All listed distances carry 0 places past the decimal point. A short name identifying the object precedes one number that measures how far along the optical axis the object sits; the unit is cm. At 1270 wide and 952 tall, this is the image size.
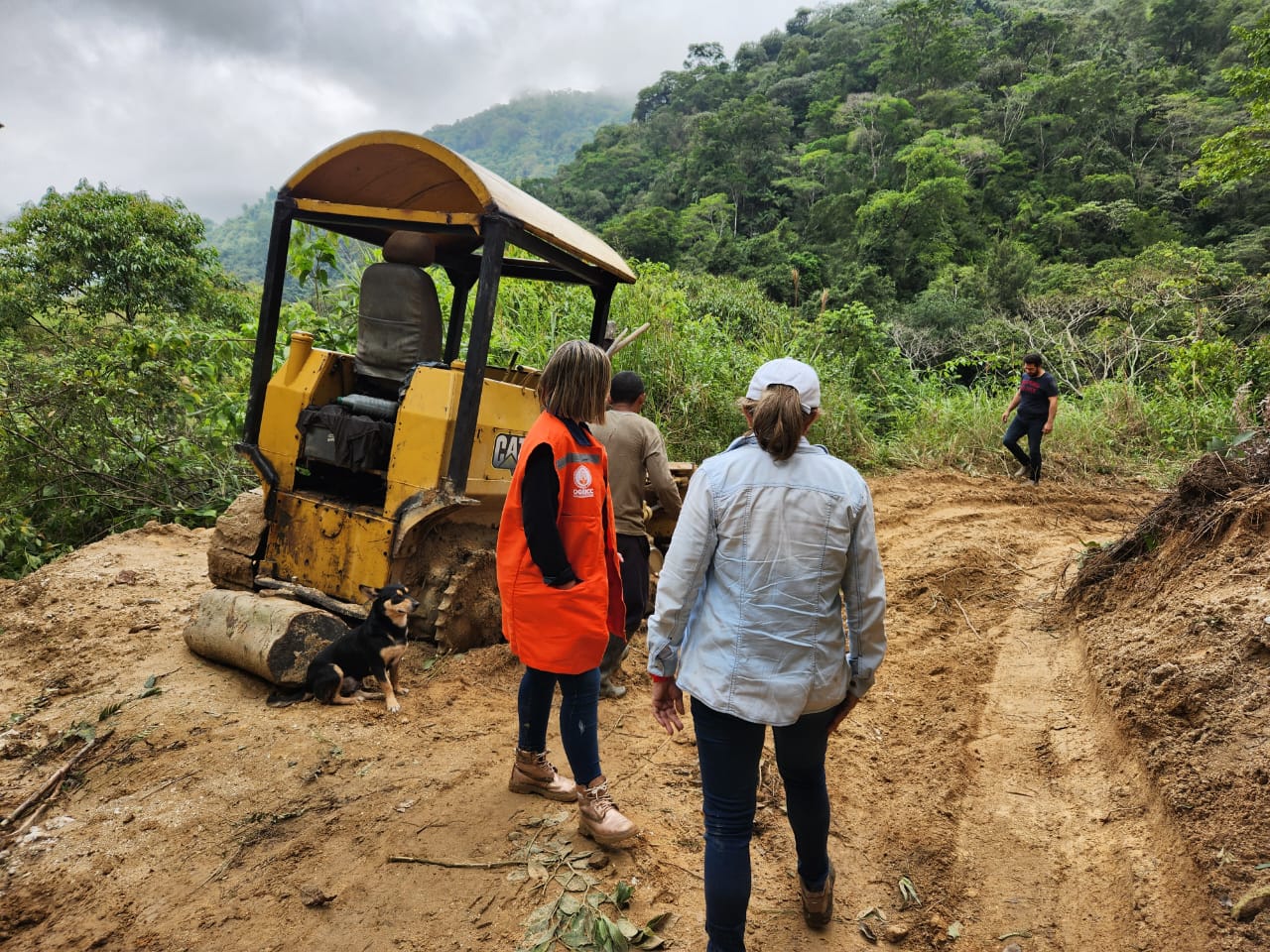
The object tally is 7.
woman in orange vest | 240
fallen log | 362
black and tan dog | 348
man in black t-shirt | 874
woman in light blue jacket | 189
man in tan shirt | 354
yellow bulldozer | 372
